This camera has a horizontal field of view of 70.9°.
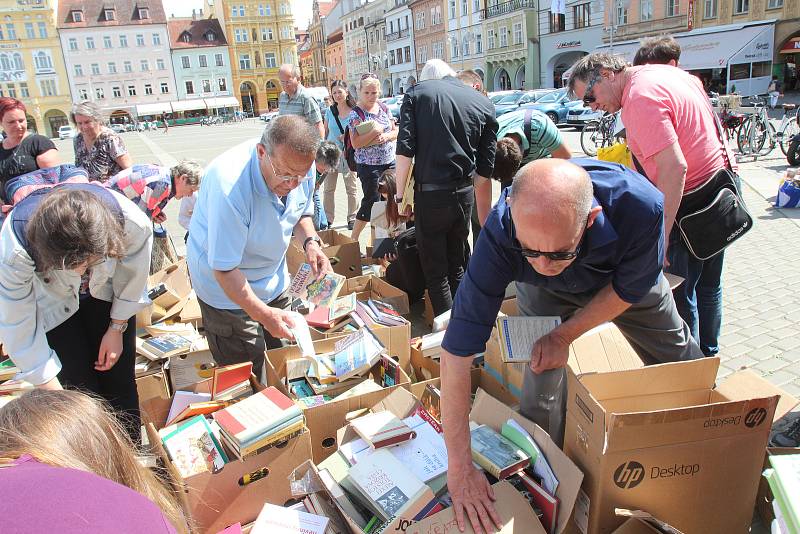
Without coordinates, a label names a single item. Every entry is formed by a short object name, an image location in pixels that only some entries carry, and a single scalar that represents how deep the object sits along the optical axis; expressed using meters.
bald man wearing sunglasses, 1.58
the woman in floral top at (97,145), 4.47
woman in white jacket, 1.86
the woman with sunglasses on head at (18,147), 4.20
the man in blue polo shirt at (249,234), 2.18
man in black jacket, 3.35
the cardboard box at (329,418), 2.35
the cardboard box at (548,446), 1.69
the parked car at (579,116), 18.36
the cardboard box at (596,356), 2.57
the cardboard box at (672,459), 1.68
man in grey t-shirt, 6.27
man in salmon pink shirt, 2.51
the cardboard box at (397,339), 2.95
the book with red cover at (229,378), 2.53
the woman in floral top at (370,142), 5.63
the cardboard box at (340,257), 4.45
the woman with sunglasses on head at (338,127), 6.50
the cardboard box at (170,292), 3.80
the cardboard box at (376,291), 3.79
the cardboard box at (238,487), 1.99
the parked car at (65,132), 47.36
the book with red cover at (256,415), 2.04
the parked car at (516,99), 21.74
